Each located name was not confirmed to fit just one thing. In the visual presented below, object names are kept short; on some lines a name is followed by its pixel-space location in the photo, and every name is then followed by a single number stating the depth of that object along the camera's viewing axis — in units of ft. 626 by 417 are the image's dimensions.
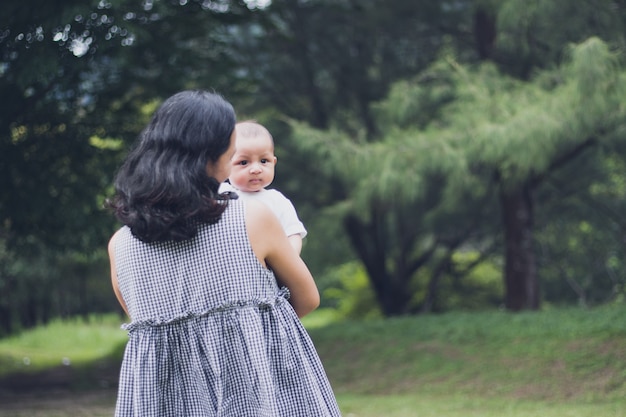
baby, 9.46
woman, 7.49
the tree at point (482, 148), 28.91
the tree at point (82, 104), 27.58
